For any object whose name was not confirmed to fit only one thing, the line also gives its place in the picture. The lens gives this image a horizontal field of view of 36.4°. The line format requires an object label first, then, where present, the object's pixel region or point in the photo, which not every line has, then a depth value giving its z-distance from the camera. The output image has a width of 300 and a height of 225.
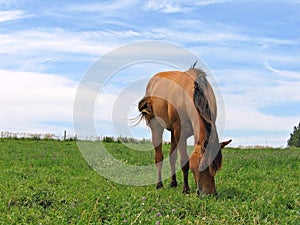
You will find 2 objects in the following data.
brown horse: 7.64
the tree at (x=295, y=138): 71.69
